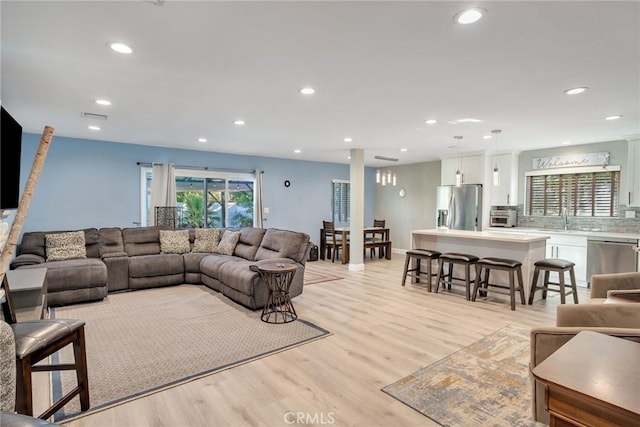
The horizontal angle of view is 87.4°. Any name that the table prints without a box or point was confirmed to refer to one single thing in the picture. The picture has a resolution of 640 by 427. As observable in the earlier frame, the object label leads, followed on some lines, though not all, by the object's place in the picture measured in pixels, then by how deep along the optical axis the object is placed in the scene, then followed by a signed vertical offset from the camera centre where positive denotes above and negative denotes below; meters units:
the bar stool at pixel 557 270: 4.25 -0.79
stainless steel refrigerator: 6.84 +0.03
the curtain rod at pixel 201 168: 6.36 +0.80
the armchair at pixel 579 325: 1.79 -0.68
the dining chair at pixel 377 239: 8.27 -0.74
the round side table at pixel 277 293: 3.85 -1.03
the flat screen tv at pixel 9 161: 2.65 +0.36
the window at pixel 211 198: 6.86 +0.17
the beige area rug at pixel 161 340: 2.49 -1.31
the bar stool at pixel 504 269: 4.29 -0.82
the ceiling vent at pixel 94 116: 4.12 +1.11
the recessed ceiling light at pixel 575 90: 3.05 +1.11
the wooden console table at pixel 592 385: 0.91 -0.52
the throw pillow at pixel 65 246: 4.87 -0.62
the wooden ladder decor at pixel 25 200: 1.89 +0.02
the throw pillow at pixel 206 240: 5.96 -0.62
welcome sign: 5.66 +0.88
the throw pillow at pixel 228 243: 5.77 -0.64
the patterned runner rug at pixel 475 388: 2.12 -1.31
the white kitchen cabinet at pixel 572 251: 5.39 -0.69
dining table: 7.68 -0.82
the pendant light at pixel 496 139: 4.72 +1.14
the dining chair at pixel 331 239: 7.88 -0.79
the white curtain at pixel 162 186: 6.38 +0.37
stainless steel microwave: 6.68 -0.19
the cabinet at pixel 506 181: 6.61 +0.55
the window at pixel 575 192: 5.64 +0.32
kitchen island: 4.59 -0.56
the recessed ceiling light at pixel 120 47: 2.28 +1.10
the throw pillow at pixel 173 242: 5.76 -0.64
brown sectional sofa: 4.30 -0.85
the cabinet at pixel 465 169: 6.90 +0.85
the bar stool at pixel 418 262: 5.12 -0.88
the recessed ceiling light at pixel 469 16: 1.86 +1.10
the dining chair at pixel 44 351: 1.75 -0.83
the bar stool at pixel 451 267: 4.69 -0.87
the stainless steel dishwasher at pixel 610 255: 4.93 -0.69
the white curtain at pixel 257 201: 7.62 +0.12
